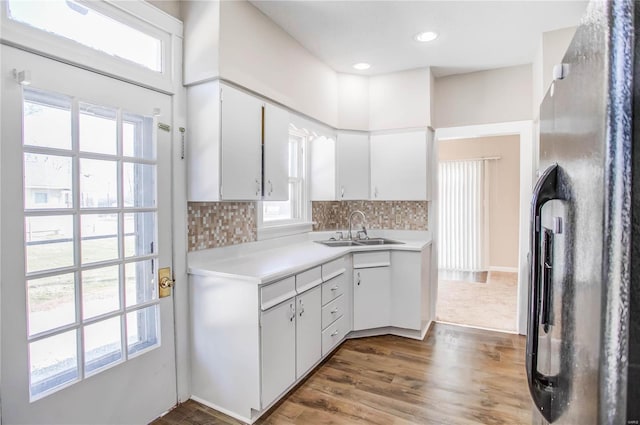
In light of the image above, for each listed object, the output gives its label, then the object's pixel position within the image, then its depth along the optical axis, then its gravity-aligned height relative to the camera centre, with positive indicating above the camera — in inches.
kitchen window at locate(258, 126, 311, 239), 130.6 +2.0
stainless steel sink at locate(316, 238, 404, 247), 138.3 -14.9
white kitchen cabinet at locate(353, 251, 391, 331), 125.4 -31.0
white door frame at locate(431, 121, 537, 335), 128.0 +8.8
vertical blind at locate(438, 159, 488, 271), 241.9 -6.8
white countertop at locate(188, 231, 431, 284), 83.1 -15.5
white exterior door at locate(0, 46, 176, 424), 56.8 -7.9
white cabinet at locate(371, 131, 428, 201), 137.9 +16.2
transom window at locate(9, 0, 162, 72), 58.6 +34.4
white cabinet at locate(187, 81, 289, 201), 83.0 +15.9
